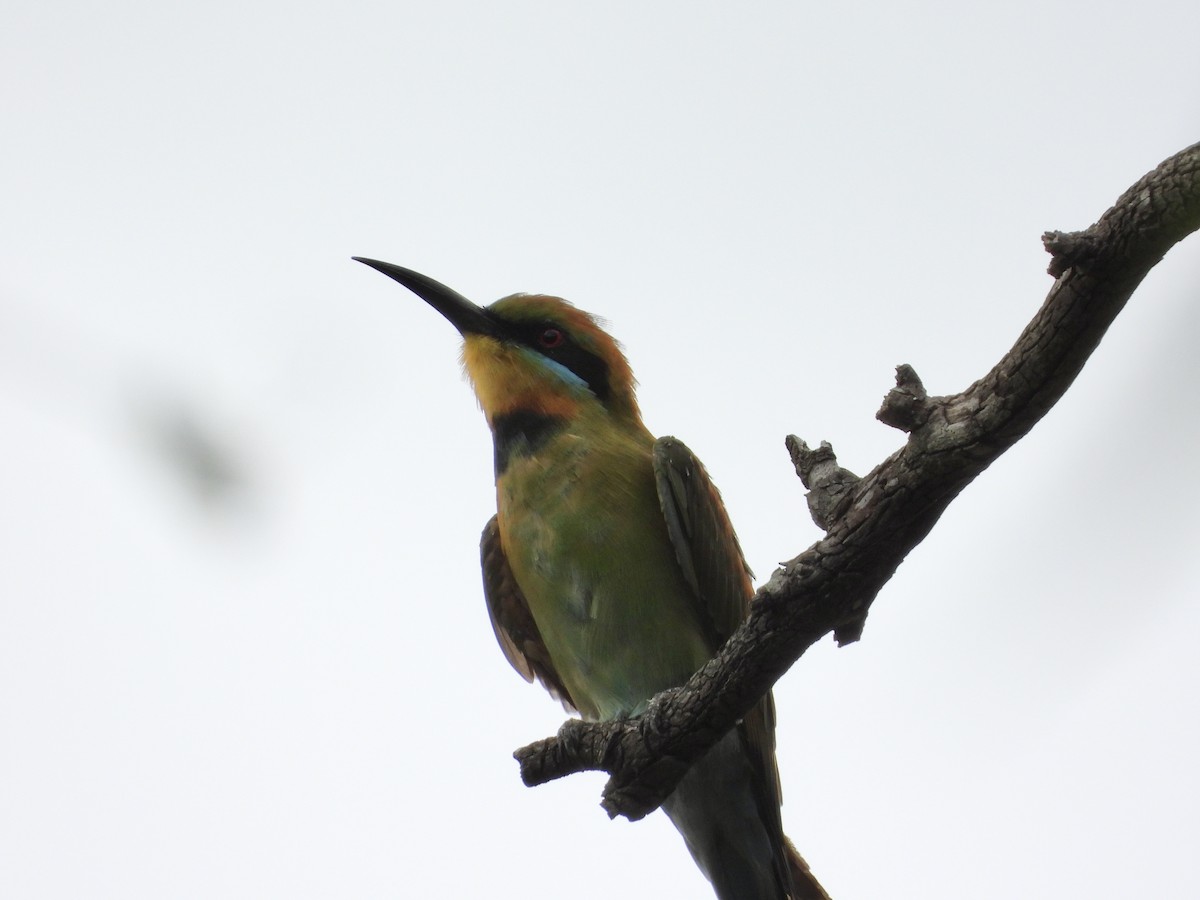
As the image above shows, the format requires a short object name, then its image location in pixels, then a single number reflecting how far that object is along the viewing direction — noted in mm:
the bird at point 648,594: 9680
